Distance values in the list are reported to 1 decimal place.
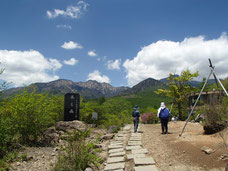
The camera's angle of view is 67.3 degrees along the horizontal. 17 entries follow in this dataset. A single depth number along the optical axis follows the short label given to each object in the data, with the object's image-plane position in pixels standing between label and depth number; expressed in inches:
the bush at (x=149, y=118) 767.8
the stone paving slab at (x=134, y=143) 256.3
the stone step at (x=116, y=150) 228.8
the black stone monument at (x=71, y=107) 433.7
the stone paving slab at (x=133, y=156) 191.8
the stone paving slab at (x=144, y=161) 170.1
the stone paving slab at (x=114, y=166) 168.2
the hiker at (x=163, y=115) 325.1
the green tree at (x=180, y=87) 701.3
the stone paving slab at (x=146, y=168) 155.2
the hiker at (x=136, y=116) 382.3
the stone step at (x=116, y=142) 271.9
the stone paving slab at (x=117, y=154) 210.8
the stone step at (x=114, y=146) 248.3
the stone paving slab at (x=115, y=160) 189.0
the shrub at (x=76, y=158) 158.3
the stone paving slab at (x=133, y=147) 229.8
